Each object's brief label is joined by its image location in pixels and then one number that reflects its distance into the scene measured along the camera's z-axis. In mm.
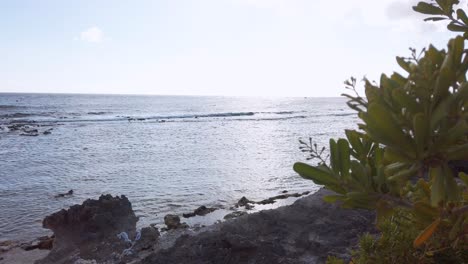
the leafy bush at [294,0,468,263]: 1183
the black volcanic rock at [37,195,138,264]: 6078
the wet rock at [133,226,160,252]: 5766
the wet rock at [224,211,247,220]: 8273
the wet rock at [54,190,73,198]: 10830
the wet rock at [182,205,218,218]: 8800
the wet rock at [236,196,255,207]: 9711
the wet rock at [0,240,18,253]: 7024
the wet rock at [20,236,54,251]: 7029
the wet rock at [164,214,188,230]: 7573
